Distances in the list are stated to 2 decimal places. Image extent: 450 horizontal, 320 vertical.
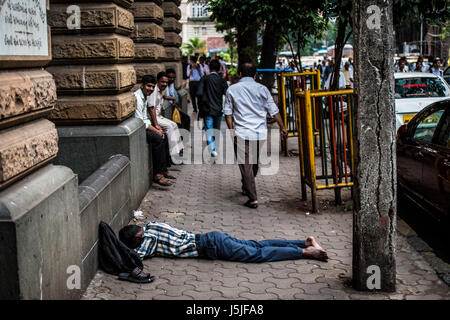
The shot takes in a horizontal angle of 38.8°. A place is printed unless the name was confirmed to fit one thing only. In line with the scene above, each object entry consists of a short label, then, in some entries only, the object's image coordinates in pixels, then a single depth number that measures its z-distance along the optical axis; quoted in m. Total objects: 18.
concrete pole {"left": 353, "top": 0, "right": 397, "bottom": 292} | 5.04
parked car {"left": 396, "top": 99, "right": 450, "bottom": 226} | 6.96
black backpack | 5.73
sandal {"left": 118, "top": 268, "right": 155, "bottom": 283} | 5.54
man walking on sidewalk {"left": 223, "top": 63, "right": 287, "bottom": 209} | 8.40
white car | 13.13
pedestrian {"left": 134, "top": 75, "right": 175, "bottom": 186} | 9.18
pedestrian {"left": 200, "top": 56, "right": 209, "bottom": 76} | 22.79
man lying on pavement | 6.10
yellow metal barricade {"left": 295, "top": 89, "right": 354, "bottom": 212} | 7.91
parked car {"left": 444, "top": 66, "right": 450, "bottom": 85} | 22.14
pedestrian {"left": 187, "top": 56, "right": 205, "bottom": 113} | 21.11
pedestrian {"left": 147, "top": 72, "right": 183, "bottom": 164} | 10.50
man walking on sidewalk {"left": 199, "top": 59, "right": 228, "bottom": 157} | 12.22
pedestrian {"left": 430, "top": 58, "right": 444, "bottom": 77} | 22.01
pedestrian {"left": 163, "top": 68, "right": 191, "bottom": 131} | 12.57
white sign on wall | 3.87
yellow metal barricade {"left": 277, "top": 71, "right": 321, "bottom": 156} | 11.72
